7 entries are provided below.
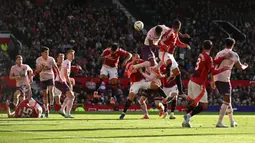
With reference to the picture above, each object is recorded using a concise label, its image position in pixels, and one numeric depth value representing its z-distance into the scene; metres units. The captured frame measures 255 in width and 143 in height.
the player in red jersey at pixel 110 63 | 29.25
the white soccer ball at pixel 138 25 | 28.63
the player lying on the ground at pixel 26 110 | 26.12
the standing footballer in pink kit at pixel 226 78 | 21.35
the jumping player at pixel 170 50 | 26.11
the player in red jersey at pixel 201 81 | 21.17
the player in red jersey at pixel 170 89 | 28.03
